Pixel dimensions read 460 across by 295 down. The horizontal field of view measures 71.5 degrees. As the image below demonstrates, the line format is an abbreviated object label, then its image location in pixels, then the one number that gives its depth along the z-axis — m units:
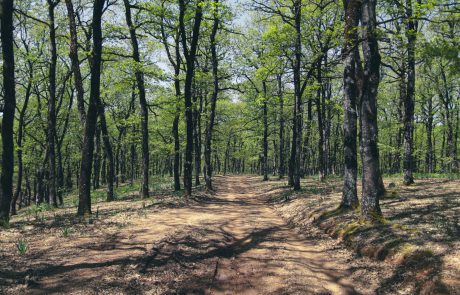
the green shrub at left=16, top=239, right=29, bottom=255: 7.54
